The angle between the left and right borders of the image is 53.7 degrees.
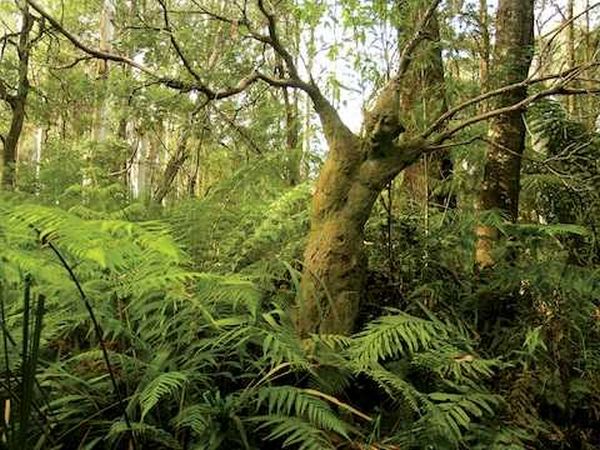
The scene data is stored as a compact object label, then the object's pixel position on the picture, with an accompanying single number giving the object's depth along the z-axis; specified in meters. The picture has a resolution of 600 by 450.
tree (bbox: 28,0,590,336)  2.56
